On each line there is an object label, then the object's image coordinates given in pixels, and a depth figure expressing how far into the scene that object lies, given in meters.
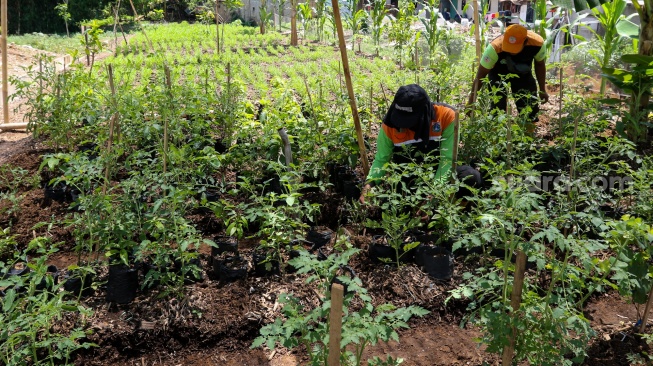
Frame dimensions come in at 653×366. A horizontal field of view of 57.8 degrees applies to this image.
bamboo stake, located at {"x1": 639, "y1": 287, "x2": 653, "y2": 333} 3.07
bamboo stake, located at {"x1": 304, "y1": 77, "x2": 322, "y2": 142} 4.74
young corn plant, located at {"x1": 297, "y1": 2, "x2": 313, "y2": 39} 14.72
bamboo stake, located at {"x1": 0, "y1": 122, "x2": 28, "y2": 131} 7.38
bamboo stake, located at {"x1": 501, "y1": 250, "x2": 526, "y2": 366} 2.42
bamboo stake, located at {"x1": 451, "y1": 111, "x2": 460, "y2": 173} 3.92
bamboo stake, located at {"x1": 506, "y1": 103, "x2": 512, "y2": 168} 3.91
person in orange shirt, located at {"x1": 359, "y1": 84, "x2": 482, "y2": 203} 3.95
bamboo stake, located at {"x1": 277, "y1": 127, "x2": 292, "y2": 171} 4.29
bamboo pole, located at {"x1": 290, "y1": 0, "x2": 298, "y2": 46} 13.70
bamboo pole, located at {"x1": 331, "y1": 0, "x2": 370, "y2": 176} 4.36
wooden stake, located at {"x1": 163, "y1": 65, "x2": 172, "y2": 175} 3.88
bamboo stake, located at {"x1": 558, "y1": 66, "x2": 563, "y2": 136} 5.32
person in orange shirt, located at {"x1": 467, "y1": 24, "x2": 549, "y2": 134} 5.34
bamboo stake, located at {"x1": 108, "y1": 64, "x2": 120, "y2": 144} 4.50
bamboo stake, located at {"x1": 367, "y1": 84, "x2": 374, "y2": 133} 5.35
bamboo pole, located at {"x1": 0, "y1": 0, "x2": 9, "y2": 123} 6.71
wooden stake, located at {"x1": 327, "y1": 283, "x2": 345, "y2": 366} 2.13
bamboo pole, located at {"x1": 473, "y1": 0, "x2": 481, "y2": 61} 6.40
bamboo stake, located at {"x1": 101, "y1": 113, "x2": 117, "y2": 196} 3.73
